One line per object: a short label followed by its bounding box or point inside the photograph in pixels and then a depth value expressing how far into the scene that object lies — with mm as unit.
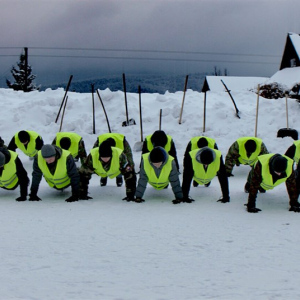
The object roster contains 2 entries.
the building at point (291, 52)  25159
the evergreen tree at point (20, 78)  41594
